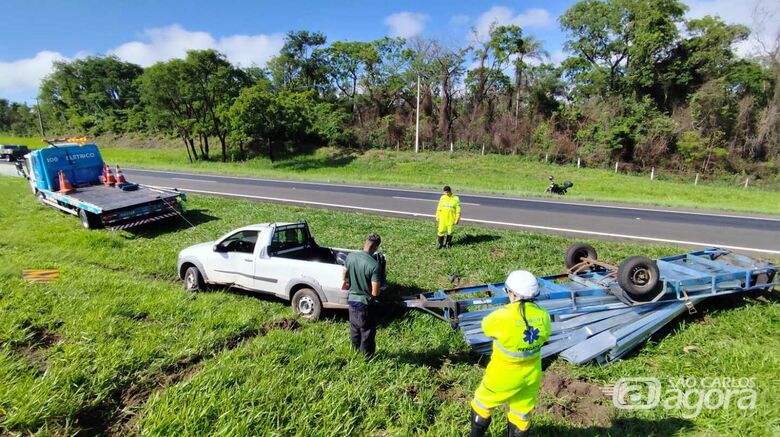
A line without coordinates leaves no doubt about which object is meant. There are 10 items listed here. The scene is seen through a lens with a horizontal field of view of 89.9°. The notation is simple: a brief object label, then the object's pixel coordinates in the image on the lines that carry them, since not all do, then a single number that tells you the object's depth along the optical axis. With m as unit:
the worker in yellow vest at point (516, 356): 3.33
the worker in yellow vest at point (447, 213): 9.80
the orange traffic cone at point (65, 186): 13.08
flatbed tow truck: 11.35
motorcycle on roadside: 21.60
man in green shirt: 4.82
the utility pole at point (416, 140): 37.34
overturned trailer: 5.31
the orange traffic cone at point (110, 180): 14.58
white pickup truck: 6.17
